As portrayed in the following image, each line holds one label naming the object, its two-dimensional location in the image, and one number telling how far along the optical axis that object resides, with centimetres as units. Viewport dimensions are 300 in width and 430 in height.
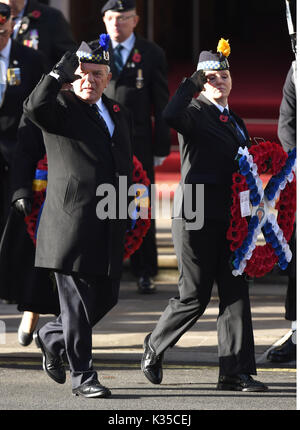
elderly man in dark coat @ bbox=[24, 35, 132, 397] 1428
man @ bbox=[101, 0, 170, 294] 2052
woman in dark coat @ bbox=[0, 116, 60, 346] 1570
